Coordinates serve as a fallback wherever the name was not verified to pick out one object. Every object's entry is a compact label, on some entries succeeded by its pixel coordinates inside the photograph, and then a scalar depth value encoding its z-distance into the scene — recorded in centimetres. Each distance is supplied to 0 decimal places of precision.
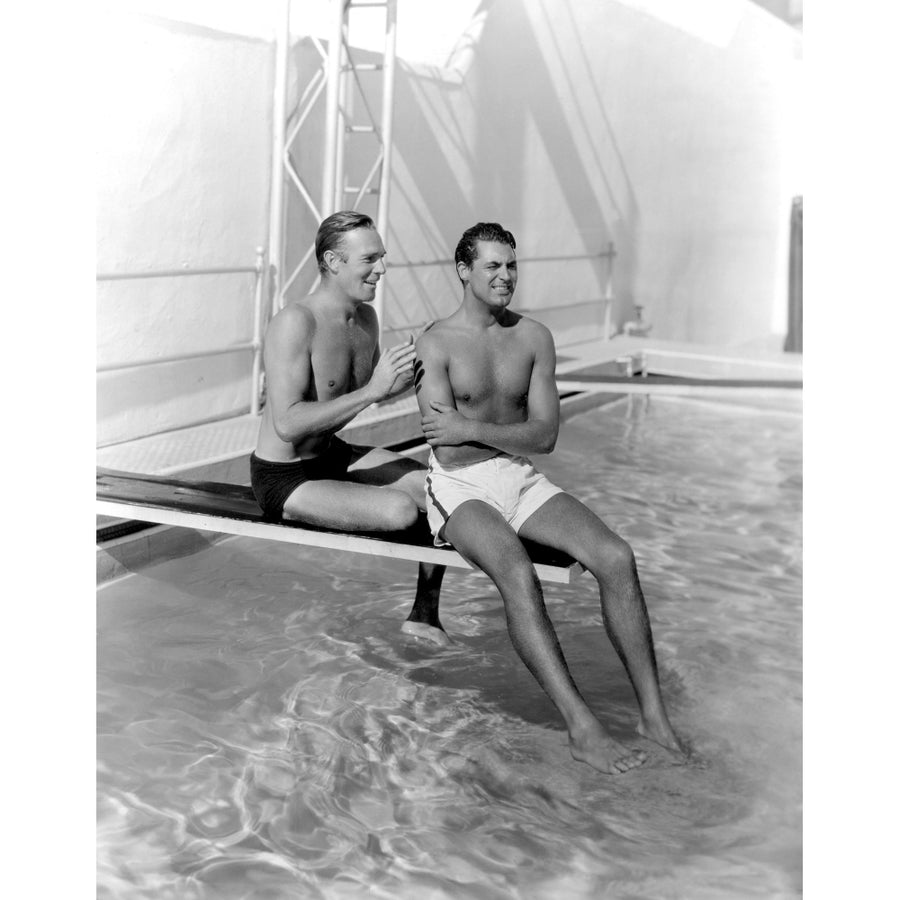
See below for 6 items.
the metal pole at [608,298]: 1011
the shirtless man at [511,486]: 269
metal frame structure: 590
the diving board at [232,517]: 286
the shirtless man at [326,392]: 306
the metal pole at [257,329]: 612
